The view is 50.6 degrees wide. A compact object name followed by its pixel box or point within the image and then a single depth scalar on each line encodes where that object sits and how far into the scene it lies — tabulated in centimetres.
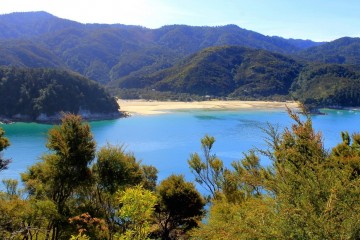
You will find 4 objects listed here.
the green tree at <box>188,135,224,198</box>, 1637
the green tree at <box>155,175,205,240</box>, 1656
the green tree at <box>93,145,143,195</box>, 1167
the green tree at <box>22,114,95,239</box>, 1085
